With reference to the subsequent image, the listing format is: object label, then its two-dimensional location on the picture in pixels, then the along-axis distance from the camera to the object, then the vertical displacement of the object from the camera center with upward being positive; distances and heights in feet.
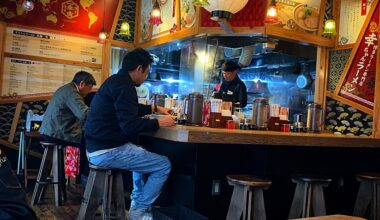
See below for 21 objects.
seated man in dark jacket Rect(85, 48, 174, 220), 8.96 -0.50
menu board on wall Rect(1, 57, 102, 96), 18.43 +1.60
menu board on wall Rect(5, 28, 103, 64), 18.52 +3.21
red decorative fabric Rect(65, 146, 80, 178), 16.07 -2.26
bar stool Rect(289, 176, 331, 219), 9.46 -1.85
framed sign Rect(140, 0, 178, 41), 18.65 +4.90
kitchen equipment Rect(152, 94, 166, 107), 13.47 +0.55
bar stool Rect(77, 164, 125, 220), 9.41 -2.00
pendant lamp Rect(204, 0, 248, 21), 12.15 +3.58
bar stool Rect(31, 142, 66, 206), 13.23 -2.21
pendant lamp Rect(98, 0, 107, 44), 19.13 +3.78
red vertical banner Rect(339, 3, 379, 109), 15.16 +2.28
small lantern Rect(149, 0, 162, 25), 16.35 +4.22
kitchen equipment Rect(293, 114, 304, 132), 12.15 -0.11
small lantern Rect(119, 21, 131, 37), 20.27 +4.45
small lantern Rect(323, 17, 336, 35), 15.66 +4.04
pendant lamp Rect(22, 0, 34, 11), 17.18 +4.64
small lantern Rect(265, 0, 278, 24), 14.01 +3.96
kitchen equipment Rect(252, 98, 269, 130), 11.13 +0.21
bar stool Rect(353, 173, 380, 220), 10.38 -1.95
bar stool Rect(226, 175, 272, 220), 8.33 -1.75
